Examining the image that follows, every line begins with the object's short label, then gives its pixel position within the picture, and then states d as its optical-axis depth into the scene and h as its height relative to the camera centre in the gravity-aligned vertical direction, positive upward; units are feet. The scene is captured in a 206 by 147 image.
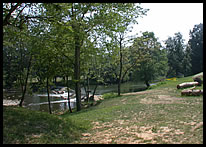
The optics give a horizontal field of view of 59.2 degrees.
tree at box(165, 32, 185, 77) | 188.97 +21.89
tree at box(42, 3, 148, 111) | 36.19 +13.03
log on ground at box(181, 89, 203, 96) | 45.64 -4.78
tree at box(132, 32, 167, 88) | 86.26 +6.92
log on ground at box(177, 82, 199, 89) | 61.31 -3.39
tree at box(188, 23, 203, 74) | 184.64 +26.04
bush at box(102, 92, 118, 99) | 82.14 -9.80
